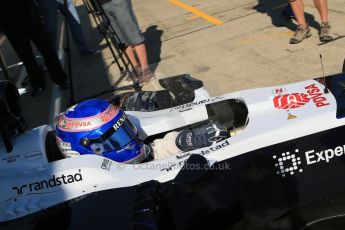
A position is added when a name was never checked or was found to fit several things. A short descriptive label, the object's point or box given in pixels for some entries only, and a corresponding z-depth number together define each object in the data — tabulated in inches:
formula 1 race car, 96.5
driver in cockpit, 103.9
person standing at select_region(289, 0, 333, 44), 215.6
